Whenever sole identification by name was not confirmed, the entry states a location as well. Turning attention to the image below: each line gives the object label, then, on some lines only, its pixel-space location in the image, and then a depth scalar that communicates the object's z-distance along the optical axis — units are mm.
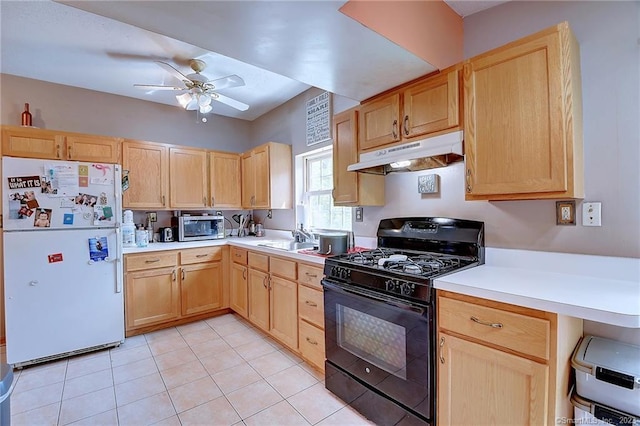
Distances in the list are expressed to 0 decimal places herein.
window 3017
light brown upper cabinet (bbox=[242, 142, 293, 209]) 3406
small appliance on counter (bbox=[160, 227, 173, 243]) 3492
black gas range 1457
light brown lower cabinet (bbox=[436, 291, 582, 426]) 1125
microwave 3490
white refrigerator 2285
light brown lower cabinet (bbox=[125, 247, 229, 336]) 2883
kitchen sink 2994
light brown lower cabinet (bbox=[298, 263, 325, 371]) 2137
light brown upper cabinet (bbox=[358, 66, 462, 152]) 1705
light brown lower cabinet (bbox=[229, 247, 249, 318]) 3096
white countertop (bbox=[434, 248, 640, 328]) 1034
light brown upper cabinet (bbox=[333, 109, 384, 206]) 2311
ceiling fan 2535
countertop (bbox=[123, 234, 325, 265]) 2266
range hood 1659
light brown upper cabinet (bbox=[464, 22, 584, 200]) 1335
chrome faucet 3061
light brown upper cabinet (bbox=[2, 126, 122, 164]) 2529
